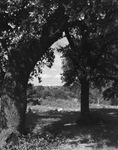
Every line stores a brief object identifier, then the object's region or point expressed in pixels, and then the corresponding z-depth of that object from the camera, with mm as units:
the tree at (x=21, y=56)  8656
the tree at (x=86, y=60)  13280
